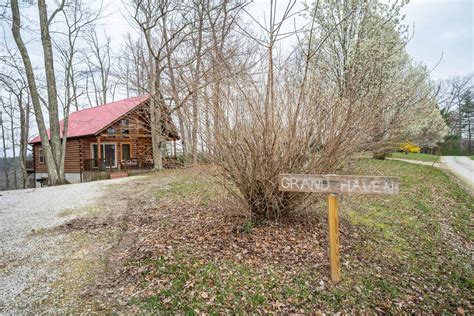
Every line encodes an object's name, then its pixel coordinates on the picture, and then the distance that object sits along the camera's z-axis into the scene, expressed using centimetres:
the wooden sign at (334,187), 259
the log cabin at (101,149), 1540
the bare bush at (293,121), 335
